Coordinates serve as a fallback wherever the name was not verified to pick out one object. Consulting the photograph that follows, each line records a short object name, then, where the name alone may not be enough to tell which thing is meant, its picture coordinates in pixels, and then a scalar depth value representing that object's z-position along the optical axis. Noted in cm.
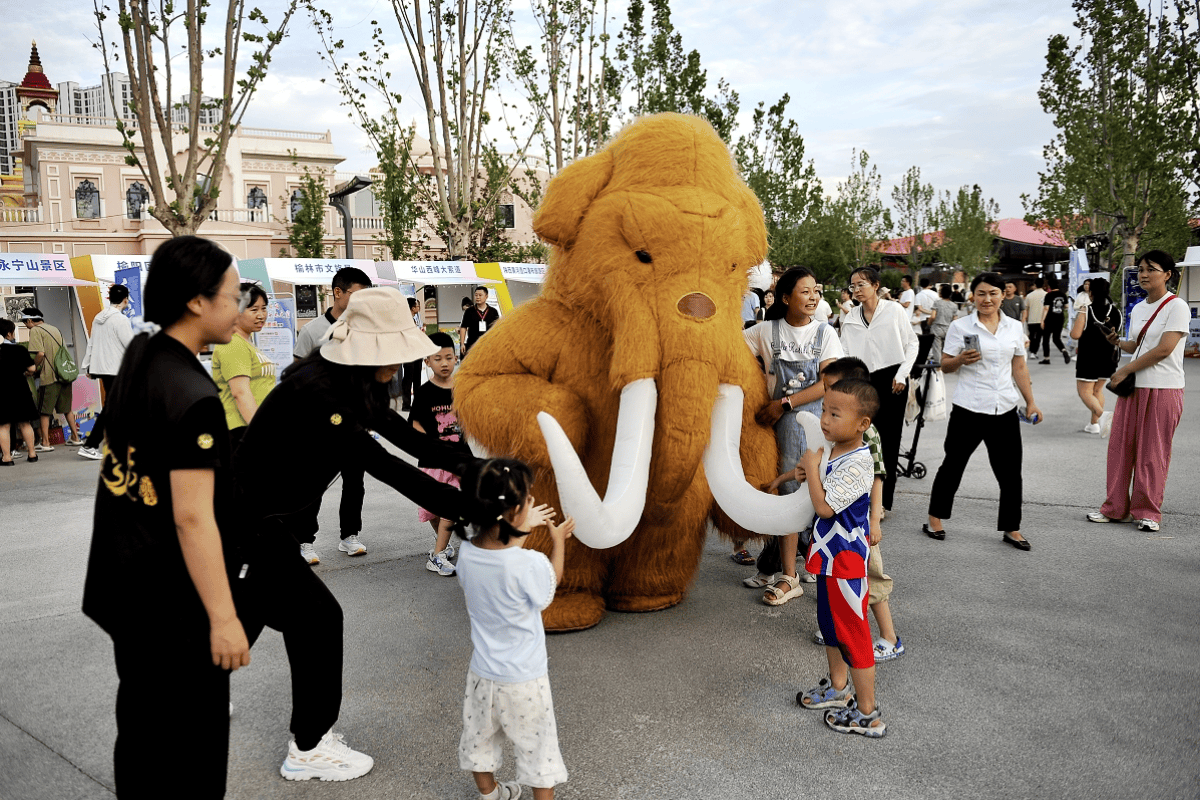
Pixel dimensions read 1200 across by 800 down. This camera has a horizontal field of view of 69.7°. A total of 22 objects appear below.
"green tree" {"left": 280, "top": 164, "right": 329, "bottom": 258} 3228
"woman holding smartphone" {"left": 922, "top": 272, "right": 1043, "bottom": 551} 494
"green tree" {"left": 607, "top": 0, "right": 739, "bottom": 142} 1833
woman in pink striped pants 509
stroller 598
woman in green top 458
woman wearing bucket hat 249
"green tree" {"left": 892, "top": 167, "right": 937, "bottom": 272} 4075
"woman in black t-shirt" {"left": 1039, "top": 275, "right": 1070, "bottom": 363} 1579
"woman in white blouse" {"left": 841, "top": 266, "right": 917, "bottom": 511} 524
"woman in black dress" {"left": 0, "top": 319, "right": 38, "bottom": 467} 846
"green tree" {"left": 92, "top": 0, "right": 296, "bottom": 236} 983
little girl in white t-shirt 226
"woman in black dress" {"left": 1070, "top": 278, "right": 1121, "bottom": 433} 790
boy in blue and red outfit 286
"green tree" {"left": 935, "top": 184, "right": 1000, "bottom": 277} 3891
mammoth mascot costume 323
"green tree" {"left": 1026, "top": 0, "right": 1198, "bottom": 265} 1862
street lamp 1351
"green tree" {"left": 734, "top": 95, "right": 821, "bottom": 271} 2254
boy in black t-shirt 467
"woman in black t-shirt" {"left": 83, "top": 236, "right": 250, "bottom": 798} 187
